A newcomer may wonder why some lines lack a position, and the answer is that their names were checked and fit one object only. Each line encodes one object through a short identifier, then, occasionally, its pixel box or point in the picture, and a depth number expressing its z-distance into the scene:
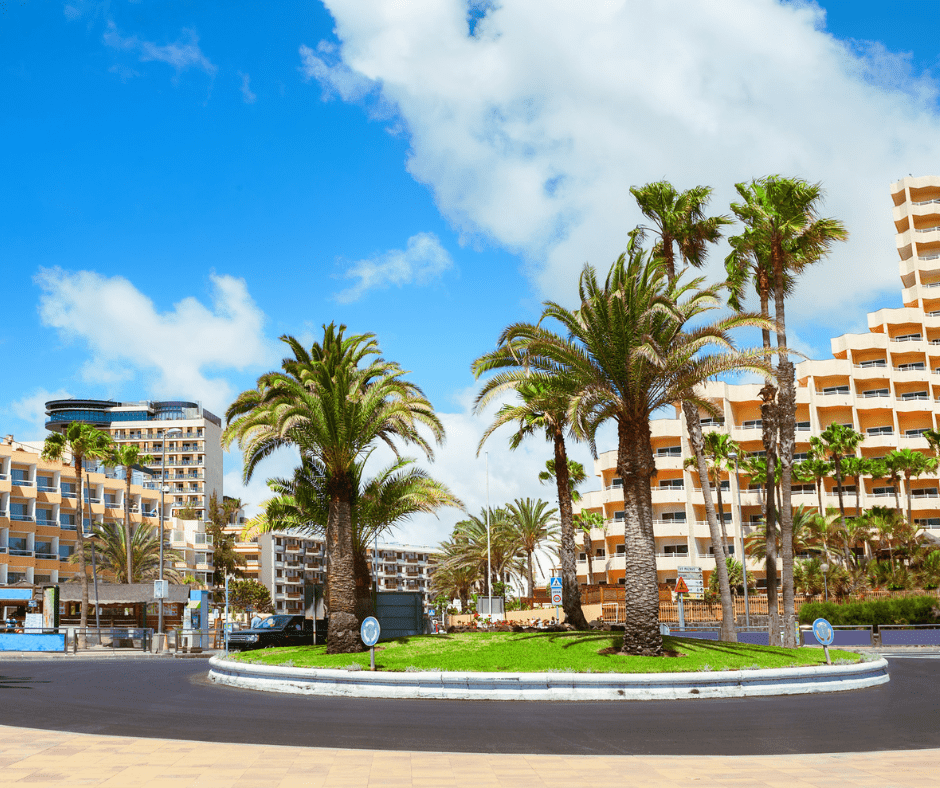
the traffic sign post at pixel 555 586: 35.02
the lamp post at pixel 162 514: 48.19
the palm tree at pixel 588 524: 69.62
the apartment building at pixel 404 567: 156.62
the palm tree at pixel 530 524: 70.75
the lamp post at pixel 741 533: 43.94
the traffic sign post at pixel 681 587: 34.98
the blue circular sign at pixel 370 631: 19.80
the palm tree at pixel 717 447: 57.84
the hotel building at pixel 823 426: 69.56
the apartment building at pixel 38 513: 67.75
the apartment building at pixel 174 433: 142.88
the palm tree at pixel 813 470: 64.62
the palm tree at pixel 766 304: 30.80
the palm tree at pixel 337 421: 23.81
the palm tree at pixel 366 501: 28.12
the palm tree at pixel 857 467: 66.25
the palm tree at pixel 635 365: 21.28
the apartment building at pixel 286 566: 125.32
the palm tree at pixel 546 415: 24.42
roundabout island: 17.95
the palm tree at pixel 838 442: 64.56
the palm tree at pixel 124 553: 74.12
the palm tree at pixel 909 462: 65.44
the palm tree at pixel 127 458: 68.81
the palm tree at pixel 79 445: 62.19
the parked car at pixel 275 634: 30.59
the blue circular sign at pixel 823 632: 20.52
